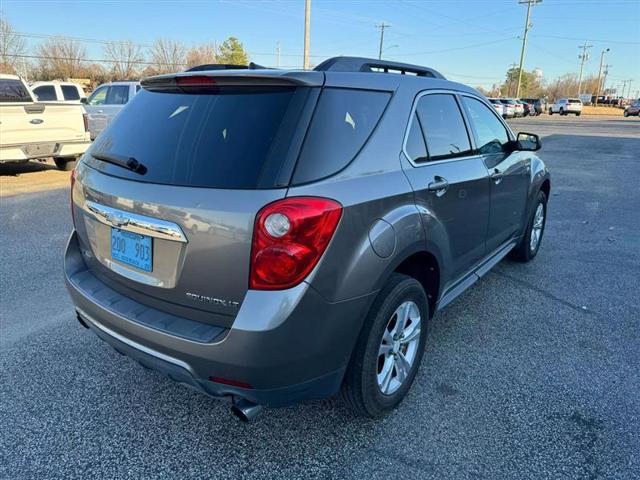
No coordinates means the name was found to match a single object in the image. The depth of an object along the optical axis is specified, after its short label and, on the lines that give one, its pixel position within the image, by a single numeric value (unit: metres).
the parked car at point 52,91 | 14.42
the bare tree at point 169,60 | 60.69
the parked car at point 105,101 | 12.29
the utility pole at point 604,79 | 116.38
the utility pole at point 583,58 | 99.99
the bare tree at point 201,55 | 64.00
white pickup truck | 8.51
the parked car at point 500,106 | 39.51
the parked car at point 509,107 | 42.38
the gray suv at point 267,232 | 1.93
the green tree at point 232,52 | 56.71
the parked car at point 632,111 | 51.12
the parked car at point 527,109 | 47.31
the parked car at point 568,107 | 51.56
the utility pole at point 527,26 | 57.31
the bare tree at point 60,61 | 53.56
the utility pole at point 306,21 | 26.47
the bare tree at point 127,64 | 58.66
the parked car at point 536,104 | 51.72
